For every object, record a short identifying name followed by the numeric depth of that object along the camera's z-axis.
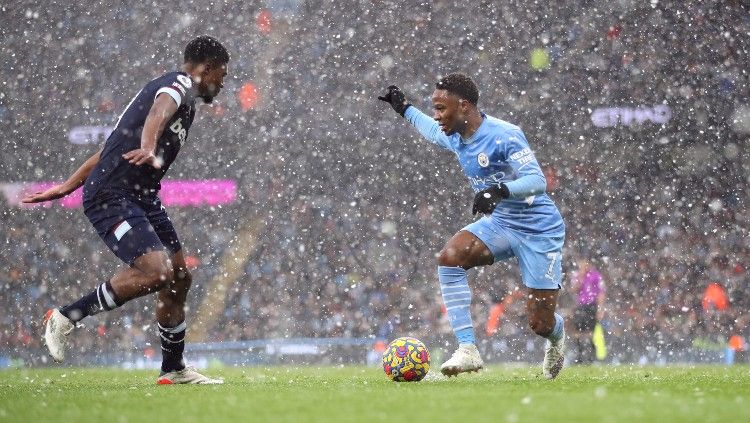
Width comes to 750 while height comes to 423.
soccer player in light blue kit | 11.57
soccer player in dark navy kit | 10.62
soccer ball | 11.45
